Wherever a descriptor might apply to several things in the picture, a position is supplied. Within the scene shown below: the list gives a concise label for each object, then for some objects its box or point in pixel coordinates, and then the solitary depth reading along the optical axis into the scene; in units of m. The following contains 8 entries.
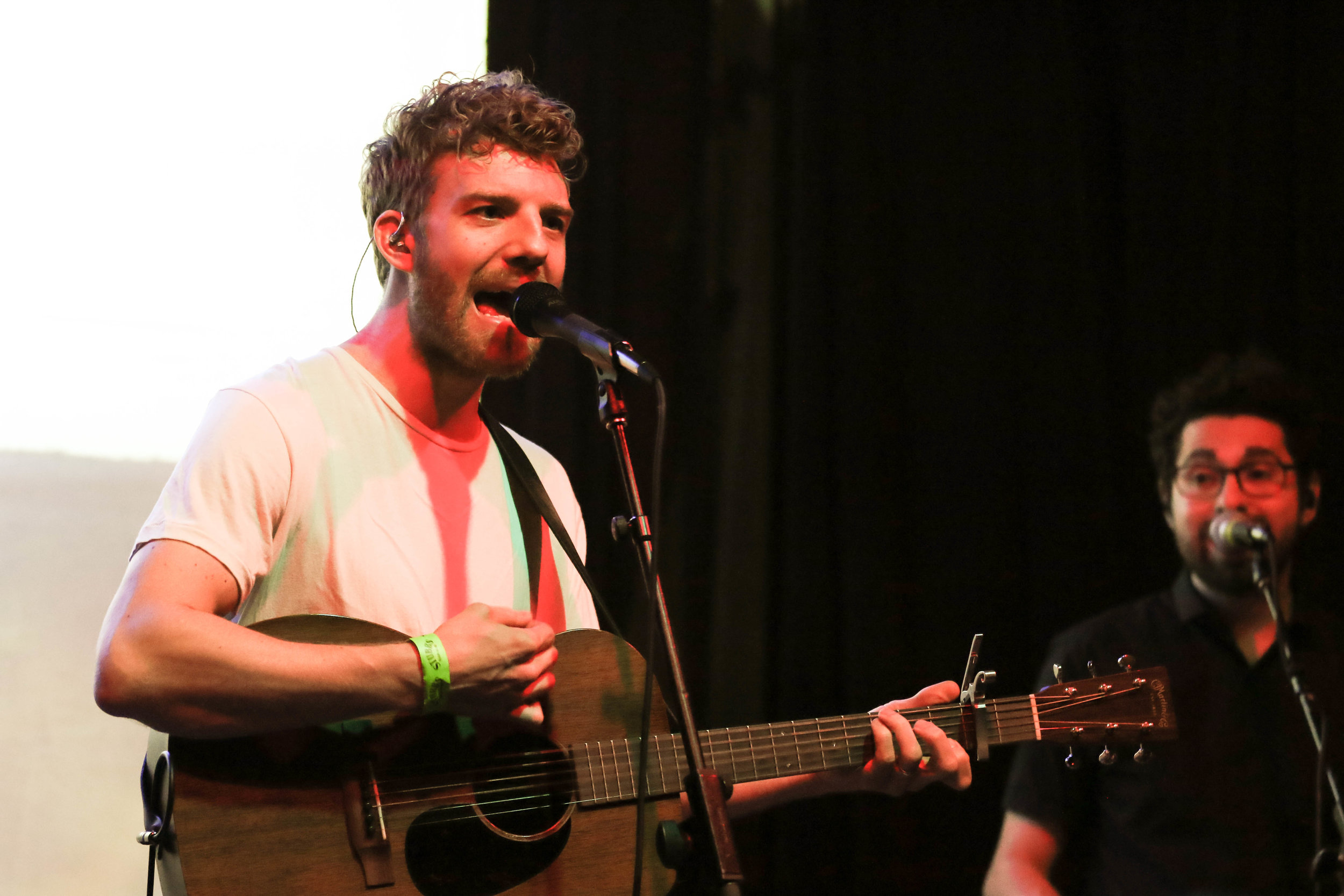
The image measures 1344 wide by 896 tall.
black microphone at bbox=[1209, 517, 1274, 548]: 3.77
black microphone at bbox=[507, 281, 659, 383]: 3.22
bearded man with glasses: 3.91
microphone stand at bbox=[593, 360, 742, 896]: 3.19
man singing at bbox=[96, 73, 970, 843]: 3.25
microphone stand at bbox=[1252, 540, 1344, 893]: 3.64
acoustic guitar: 3.23
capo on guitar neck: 3.52
